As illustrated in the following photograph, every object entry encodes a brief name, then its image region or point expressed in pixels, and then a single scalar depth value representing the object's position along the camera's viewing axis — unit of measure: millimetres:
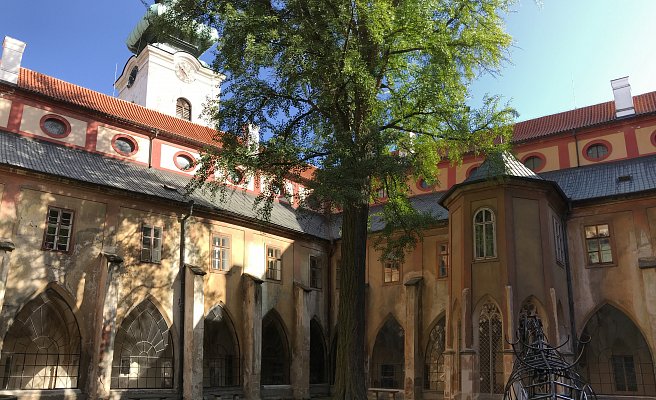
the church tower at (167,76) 35438
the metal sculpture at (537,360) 7887
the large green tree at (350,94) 14148
